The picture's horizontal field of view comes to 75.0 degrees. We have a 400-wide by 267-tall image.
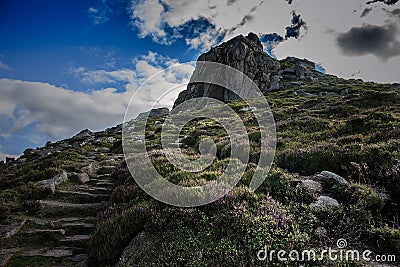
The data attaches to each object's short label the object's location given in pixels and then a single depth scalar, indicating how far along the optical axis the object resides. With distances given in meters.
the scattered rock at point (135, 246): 6.03
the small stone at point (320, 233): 5.67
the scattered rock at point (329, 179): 8.04
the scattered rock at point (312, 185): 7.80
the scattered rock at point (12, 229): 8.06
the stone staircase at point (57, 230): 7.17
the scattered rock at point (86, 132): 60.17
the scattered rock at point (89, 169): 16.87
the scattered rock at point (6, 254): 6.70
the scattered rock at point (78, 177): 14.56
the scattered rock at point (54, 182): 12.35
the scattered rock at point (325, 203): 6.75
